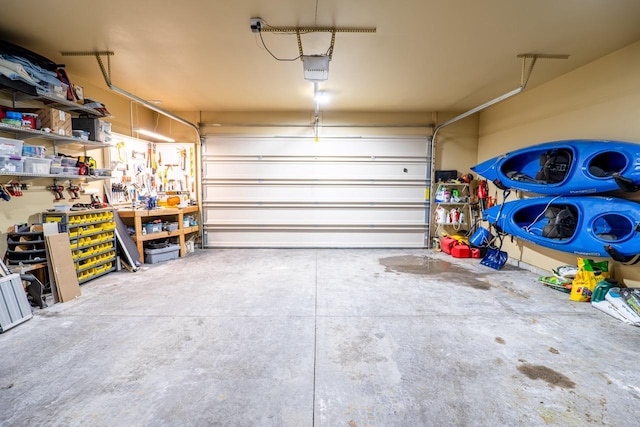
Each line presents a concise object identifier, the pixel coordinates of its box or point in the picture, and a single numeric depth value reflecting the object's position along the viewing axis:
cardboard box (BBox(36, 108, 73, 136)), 3.25
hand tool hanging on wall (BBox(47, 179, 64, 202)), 3.56
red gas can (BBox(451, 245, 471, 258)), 5.20
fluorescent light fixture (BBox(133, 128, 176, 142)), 4.68
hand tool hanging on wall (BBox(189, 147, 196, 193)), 5.90
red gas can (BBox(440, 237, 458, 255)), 5.47
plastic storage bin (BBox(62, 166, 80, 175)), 3.48
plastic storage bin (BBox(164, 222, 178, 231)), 5.10
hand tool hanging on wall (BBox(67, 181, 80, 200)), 3.81
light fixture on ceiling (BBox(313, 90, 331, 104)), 4.57
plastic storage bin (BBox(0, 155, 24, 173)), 2.75
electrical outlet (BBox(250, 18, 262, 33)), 2.61
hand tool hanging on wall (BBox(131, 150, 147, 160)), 5.12
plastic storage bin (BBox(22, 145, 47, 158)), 3.08
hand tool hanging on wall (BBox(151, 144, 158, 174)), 5.55
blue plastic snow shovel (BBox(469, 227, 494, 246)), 5.09
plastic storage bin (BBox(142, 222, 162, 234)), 4.78
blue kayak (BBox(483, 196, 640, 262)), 2.86
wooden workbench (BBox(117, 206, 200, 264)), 4.46
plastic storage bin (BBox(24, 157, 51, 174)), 3.03
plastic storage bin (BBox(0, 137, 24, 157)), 2.76
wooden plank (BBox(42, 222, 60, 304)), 3.05
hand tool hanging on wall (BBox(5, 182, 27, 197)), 3.04
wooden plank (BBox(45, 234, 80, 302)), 3.07
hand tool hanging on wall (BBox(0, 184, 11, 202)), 2.93
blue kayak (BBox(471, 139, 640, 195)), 2.88
